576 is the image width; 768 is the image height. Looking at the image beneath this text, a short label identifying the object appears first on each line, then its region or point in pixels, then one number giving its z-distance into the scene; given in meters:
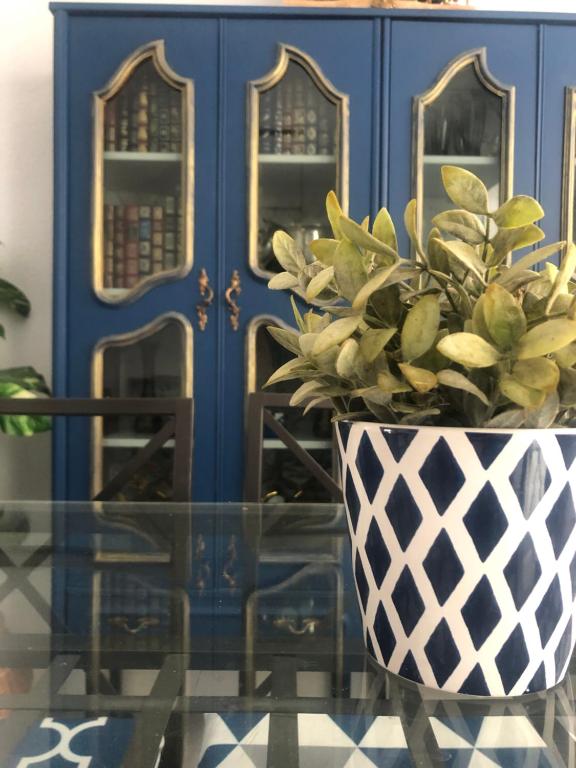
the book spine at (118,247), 1.80
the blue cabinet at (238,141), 1.75
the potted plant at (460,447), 0.35
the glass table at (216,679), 0.34
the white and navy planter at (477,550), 0.36
